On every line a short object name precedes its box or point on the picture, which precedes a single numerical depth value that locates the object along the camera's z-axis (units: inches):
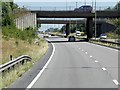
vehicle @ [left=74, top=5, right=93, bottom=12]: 3951.8
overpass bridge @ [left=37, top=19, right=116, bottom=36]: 6083.7
